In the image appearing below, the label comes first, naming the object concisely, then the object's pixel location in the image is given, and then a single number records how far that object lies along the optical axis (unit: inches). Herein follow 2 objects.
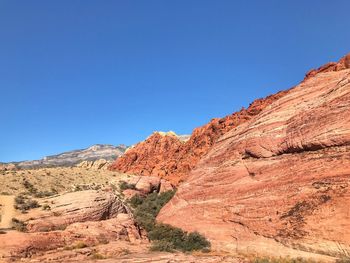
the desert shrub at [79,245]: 894.4
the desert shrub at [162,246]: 1003.2
